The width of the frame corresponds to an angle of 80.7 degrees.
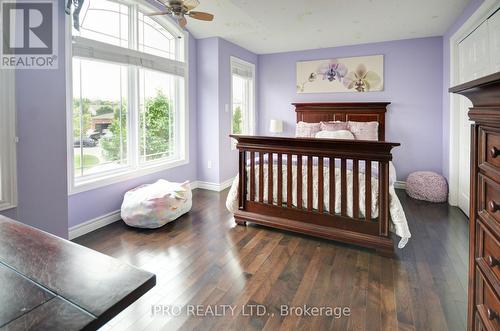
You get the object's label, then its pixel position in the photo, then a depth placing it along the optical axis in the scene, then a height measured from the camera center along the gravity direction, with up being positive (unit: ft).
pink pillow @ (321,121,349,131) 15.59 +1.40
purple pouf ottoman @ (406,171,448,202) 13.11 -1.59
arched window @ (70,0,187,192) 9.83 +2.42
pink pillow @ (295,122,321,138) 16.29 +1.31
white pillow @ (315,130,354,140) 14.76 +0.92
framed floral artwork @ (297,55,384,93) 15.85 +4.39
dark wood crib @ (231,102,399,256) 8.11 -1.14
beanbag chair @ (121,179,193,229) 9.91 -1.79
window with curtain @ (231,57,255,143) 16.71 +3.48
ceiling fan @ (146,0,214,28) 8.12 +4.16
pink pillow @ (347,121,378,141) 15.10 +1.13
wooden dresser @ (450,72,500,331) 2.91 -0.60
